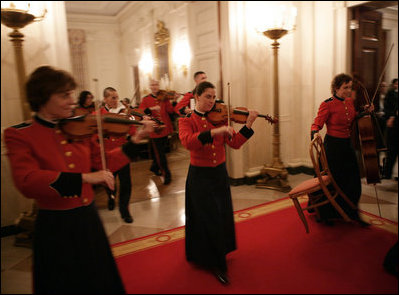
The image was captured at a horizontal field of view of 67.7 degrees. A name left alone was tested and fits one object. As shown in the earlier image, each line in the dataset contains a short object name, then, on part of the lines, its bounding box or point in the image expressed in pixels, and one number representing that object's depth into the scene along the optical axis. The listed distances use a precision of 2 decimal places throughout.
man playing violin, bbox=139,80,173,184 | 2.12
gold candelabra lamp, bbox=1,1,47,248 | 2.26
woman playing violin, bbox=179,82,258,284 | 1.91
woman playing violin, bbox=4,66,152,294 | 1.16
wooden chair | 1.97
